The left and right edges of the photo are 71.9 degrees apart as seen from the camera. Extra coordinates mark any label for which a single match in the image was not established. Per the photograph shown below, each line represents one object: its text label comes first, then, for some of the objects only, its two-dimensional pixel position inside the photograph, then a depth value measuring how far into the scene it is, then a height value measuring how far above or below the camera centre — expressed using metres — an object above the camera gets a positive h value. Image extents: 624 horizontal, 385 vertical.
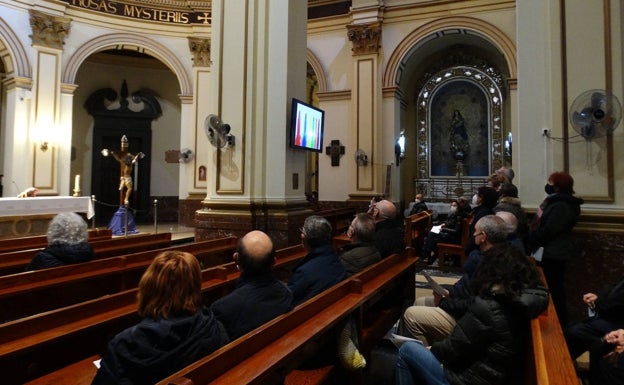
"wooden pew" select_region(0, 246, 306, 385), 1.81 -0.62
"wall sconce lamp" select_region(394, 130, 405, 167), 10.58 +1.39
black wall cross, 10.80 +1.33
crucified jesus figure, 8.86 +0.80
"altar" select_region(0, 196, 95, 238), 7.38 -0.20
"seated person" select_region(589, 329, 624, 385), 2.16 -0.83
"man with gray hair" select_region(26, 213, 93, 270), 3.14 -0.33
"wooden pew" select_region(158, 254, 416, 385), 1.45 -0.57
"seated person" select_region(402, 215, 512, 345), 2.55 -0.61
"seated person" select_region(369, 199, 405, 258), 3.92 -0.25
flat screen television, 5.52 +1.05
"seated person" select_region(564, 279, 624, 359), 2.67 -0.74
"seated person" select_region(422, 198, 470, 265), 6.68 -0.42
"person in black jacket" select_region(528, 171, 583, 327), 3.75 -0.25
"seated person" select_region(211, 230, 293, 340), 1.99 -0.44
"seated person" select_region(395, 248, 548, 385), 1.96 -0.55
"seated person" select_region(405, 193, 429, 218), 9.17 -0.05
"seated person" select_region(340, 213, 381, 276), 3.34 -0.35
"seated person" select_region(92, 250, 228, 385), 1.48 -0.47
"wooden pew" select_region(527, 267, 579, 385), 1.50 -0.59
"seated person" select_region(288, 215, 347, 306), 2.63 -0.40
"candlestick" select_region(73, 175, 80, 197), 9.05 +0.25
